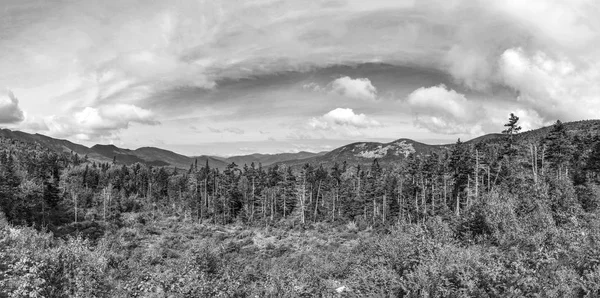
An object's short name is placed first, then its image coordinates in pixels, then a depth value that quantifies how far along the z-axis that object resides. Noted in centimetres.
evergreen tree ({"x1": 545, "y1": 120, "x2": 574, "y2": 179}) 5044
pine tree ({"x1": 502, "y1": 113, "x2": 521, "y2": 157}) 3866
